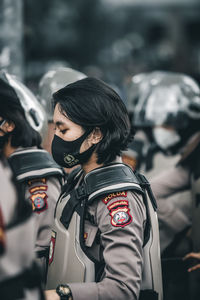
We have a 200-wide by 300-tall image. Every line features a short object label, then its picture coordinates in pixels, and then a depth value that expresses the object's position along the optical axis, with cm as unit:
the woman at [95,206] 357
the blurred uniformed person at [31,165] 454
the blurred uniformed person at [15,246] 250
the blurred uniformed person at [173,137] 612
